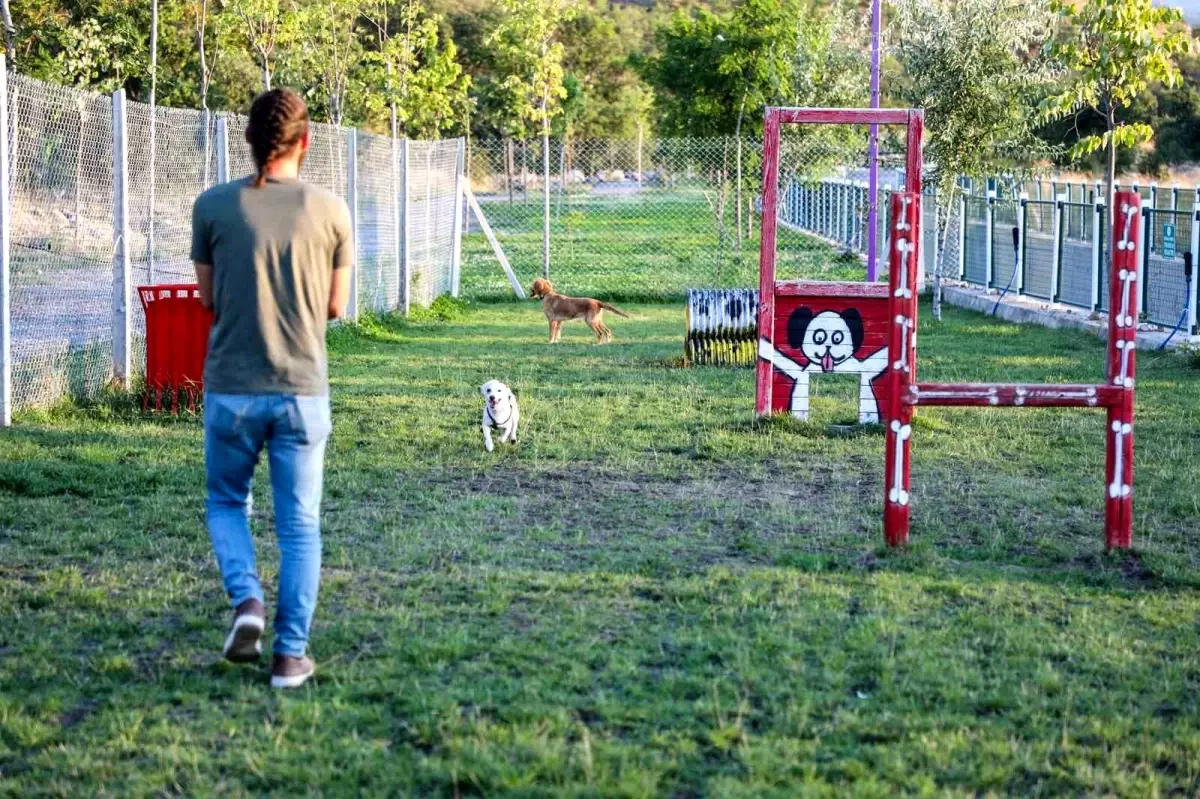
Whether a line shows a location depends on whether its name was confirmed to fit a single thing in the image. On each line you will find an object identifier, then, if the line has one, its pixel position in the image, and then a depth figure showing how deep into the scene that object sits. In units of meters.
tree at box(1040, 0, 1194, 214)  14.21
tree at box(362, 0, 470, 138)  23.91
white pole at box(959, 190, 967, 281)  23.80
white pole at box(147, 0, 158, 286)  11.53
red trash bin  10.48
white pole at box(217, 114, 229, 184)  12.68
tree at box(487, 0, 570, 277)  25.03
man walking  4.60
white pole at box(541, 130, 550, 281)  21.76
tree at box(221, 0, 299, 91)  22.16
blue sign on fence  17.02
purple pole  16.88
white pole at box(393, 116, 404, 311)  19.11
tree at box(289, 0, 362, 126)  23.64
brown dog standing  16.16
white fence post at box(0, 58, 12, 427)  9.52
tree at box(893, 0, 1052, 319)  18.25
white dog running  9.26
